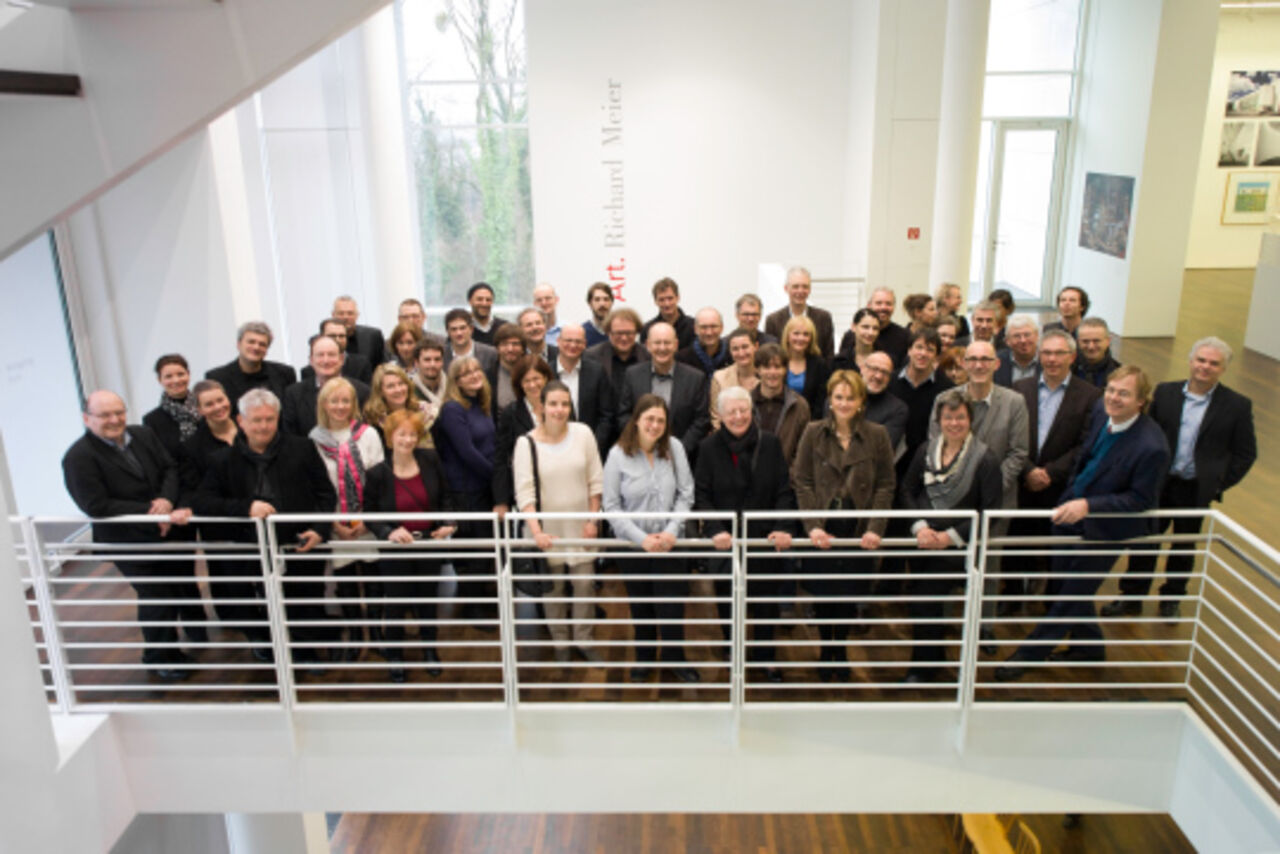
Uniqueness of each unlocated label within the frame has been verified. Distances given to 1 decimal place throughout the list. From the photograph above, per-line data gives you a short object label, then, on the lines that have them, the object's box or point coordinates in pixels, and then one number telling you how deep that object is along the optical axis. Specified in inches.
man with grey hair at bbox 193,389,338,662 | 167.2
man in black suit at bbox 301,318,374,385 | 218.8
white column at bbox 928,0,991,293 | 343.3
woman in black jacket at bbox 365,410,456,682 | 173.8
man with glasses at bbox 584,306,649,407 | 212.1
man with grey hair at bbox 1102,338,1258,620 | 184.2
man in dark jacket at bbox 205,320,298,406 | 205.0
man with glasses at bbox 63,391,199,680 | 167.0
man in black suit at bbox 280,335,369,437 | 199.0
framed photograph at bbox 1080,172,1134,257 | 431.8
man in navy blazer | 159.3
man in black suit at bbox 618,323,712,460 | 192.4
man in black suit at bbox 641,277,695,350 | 231.9
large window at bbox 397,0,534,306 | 415.2
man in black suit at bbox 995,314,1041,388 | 203.5
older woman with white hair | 166.7
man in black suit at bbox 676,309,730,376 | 217.2
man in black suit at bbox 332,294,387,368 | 240.5
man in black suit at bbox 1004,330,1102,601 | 187.6
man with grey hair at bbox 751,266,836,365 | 239.9
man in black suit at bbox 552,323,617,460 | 202.2
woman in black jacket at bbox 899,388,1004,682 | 163.9
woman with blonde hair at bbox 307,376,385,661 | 173.8
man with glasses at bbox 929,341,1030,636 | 180.9
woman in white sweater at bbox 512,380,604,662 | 170.9
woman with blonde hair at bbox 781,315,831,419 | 206.7
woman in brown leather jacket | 167.9
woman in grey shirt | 166.6
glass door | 489.7
